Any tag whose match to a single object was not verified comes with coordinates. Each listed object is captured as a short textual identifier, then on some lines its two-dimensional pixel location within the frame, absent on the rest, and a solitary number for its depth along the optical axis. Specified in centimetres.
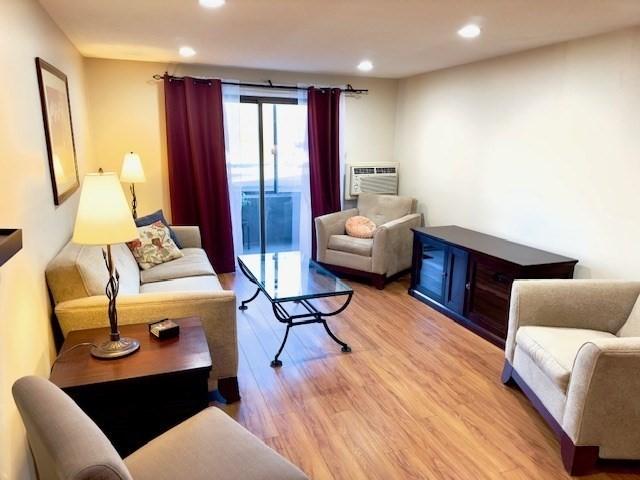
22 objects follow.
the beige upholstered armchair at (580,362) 186
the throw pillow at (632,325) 235
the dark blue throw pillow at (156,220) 379
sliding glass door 488
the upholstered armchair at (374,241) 437
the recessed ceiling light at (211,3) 234
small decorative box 206
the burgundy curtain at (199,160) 442
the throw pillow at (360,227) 466
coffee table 292
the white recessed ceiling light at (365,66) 411
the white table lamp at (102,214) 178
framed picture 238
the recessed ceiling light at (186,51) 360
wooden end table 174
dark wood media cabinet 310
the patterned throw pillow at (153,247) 346
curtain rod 435
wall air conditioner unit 520
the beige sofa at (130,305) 218
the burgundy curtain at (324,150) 492
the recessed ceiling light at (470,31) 277
